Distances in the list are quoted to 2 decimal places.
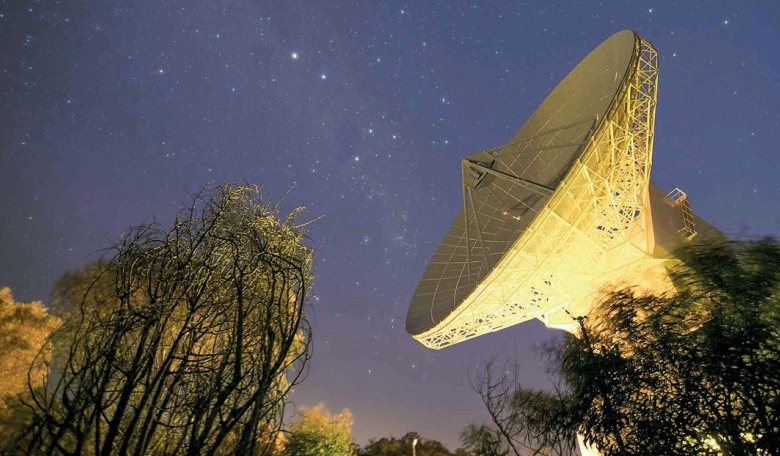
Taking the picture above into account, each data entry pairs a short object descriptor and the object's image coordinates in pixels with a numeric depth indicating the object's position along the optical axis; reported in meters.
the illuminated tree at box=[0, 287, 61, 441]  15.69
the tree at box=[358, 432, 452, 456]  33.00
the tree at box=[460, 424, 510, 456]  21.59
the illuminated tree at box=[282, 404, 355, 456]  20.59
